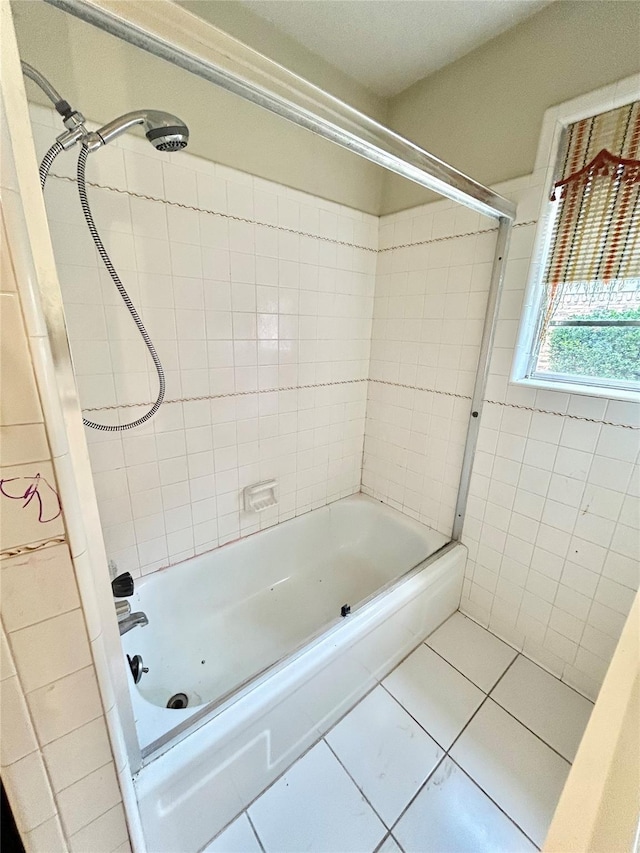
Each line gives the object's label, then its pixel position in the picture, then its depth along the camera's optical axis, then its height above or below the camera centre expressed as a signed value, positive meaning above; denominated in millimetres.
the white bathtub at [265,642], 881 -1170
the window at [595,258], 1089 +246
